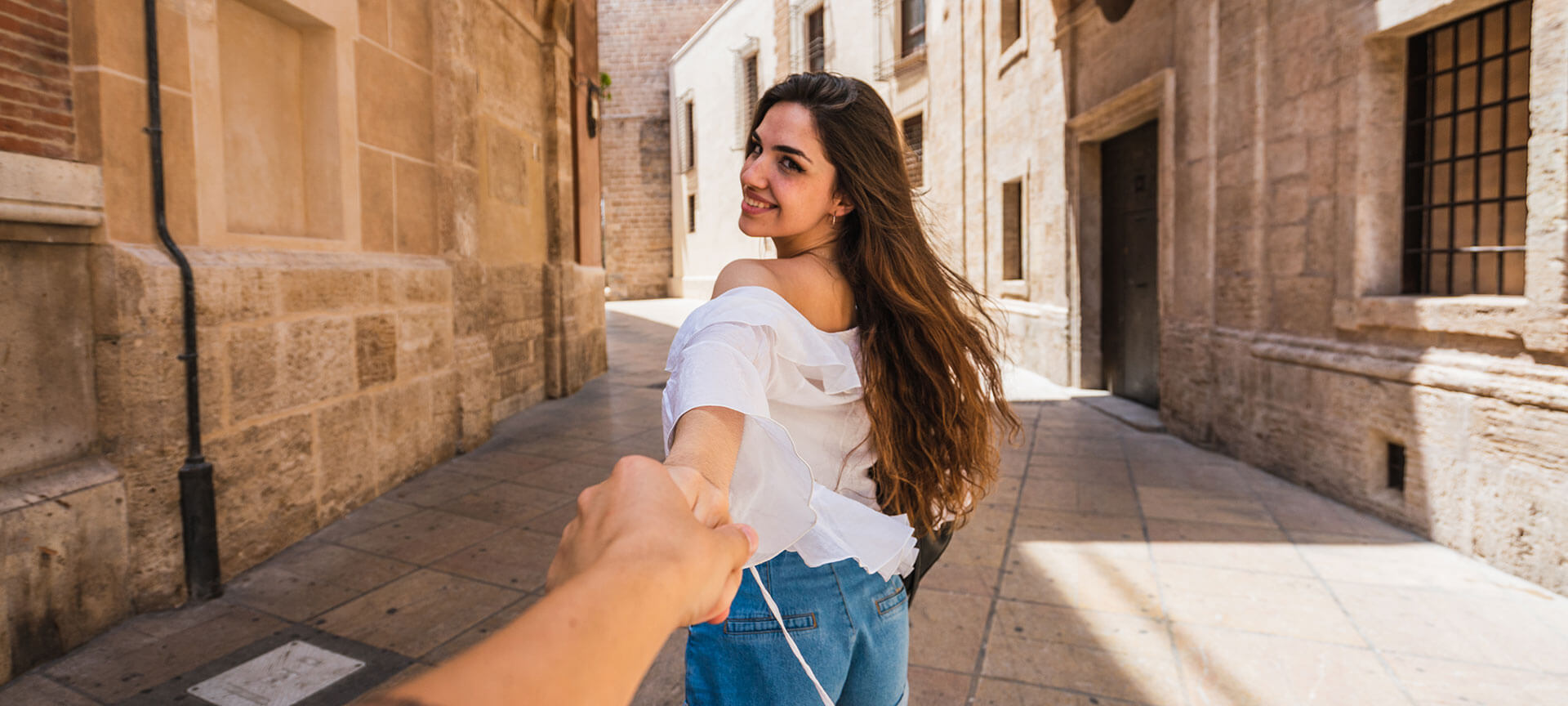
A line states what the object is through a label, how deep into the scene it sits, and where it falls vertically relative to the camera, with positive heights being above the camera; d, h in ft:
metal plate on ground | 8.80 -4.10
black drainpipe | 10.90 -2.29
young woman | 3.30 -0.47
